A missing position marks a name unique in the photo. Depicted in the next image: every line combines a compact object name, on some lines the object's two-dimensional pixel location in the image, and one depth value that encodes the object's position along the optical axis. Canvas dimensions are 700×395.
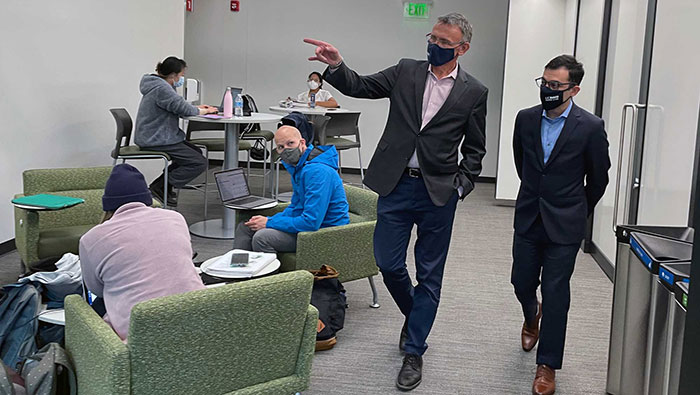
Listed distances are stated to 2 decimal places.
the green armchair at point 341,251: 3.98
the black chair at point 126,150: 6.27
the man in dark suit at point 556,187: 3.25
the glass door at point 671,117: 3.89
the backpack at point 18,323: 2.91
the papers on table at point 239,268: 3.24
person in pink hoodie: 2.42
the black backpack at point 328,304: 3.79
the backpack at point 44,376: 2.42
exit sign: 10.12
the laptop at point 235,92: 6.61
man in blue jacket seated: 4.01
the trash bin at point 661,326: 2.71
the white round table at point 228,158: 6.14
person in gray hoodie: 6.24
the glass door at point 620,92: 5.03
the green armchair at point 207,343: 2.17
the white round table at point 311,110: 7.97
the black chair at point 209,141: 7.16
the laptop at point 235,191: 4.73
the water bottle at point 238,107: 6.56
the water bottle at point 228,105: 6.50
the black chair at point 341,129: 8.04
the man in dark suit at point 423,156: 3.30
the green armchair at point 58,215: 4.29
